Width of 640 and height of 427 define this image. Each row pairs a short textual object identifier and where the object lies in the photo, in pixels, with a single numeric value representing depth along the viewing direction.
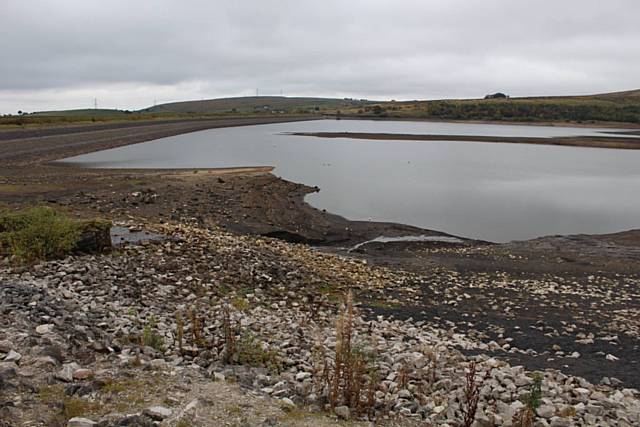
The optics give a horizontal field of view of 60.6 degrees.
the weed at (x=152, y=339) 7.72
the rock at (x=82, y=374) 6.13
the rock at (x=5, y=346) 6.54
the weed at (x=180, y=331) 7.89
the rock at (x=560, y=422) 6.24
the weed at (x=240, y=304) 10.52
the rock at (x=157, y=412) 5.44
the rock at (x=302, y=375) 7.20
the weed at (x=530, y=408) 6.08
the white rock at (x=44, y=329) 7.33
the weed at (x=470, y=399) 6.08
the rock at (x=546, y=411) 6.47
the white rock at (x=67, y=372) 6.01
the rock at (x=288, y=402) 6.22
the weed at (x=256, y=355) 7.57
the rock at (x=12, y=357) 6.26
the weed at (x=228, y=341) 7.60
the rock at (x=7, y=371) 5.72
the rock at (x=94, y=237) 12.48
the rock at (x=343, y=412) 6.12
